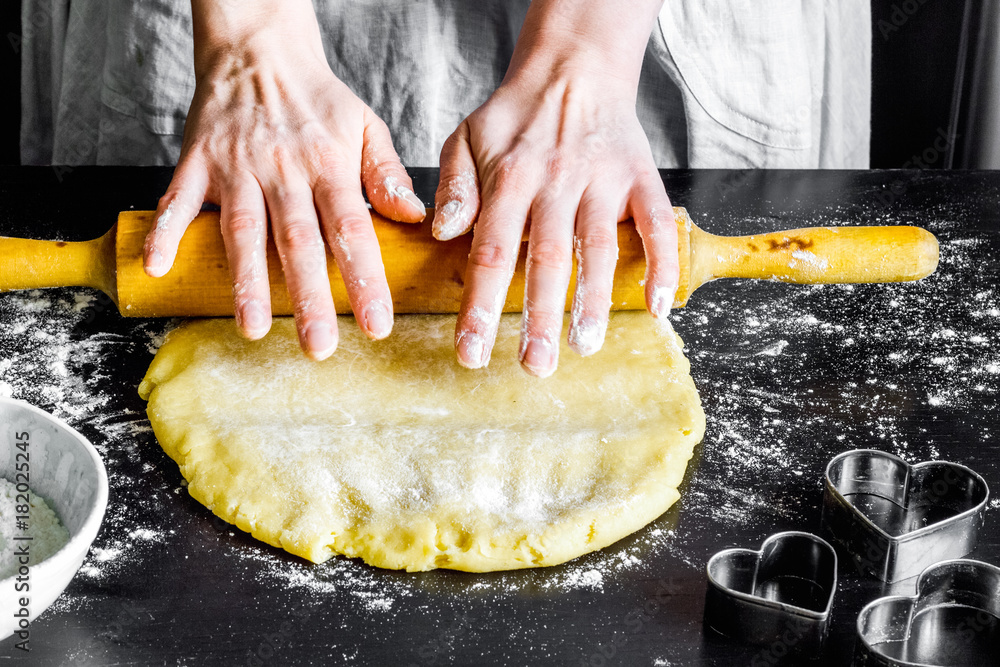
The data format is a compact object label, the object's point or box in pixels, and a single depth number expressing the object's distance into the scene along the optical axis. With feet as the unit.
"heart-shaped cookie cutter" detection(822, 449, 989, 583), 3.19
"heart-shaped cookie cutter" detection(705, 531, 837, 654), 3.08
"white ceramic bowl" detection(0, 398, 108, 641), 2.98
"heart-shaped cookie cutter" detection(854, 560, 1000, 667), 3.13
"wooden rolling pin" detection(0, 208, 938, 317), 3.49
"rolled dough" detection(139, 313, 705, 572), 3.22
